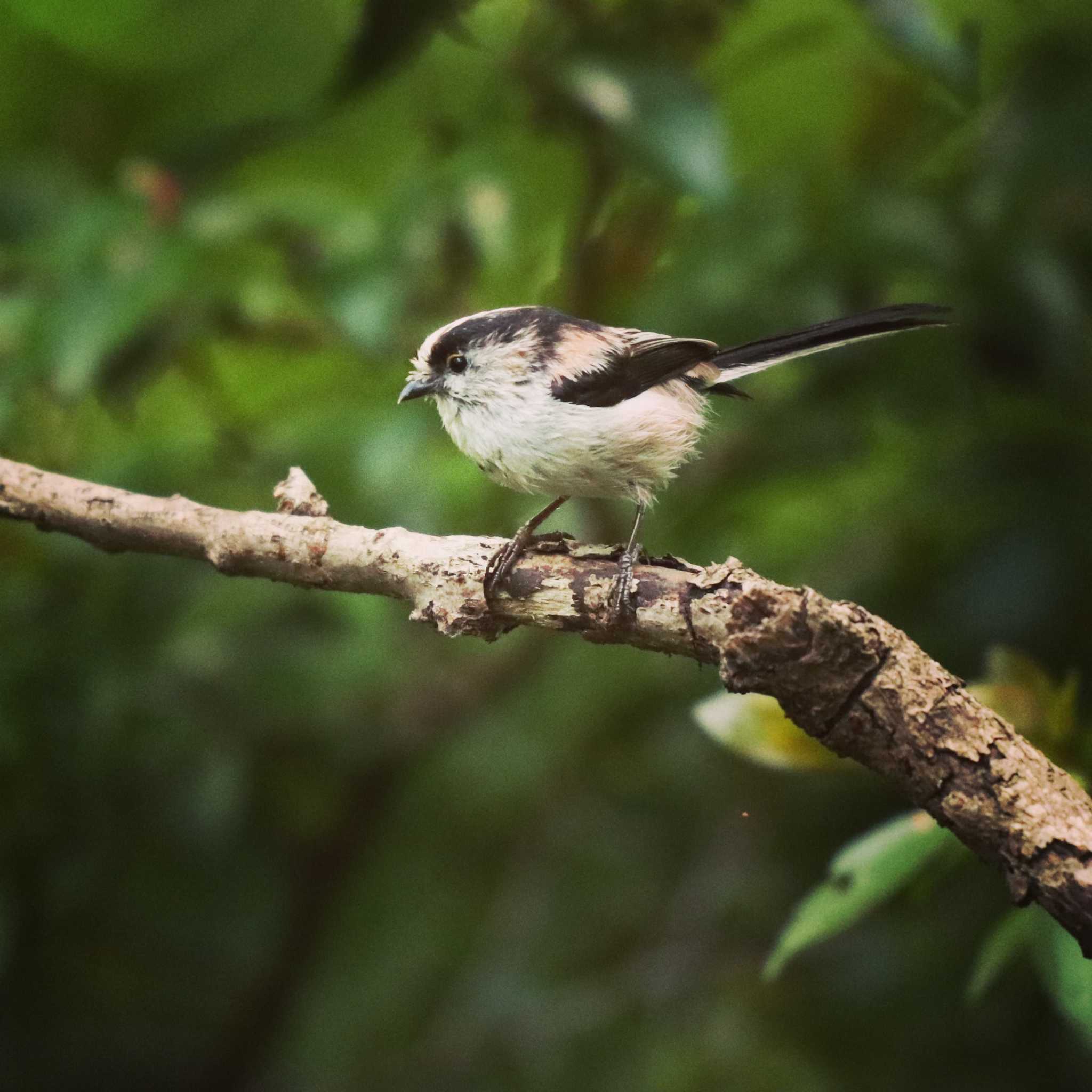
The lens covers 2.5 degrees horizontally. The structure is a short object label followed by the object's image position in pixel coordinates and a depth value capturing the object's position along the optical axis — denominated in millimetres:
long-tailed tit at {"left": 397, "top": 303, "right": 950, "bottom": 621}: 4452
